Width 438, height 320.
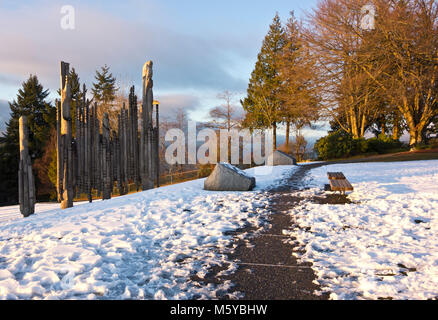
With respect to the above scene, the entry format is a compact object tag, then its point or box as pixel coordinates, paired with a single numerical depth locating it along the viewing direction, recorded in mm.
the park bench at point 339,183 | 6180
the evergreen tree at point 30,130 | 27500
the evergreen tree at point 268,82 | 28948
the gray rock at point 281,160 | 16234
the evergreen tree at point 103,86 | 38438
